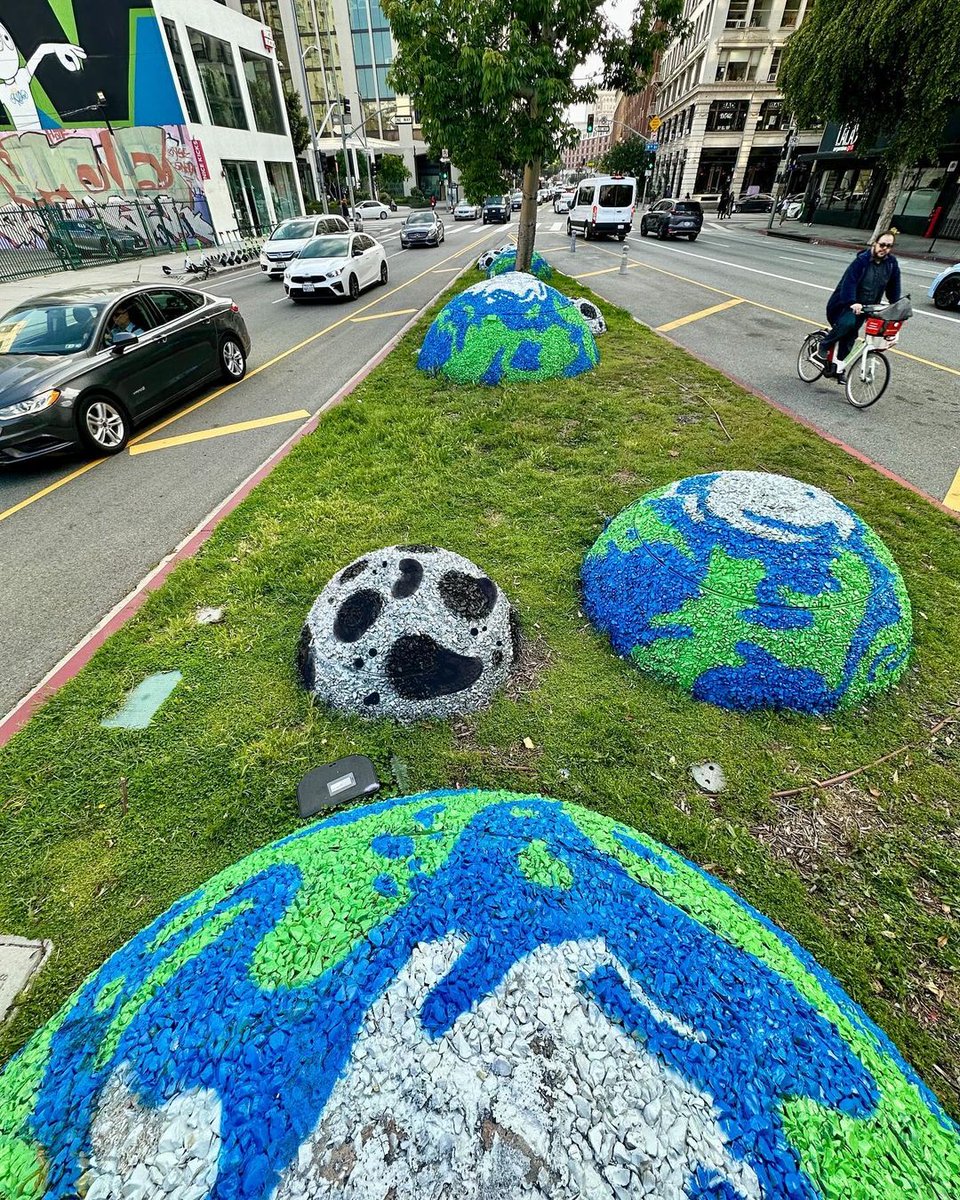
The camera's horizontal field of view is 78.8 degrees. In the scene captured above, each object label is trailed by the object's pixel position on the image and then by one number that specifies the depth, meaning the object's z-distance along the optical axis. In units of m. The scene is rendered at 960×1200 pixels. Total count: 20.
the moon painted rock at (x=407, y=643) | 3.49
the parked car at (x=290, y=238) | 19.38
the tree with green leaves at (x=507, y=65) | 11.13
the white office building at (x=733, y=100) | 49.59
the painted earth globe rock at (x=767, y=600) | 3.30
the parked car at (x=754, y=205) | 51.32
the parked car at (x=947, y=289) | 13.28
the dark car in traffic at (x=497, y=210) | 44.19
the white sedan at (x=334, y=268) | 15.59
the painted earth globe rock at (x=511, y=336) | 8.88
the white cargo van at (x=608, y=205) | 27.17
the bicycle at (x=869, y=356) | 6.99
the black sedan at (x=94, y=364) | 6.57
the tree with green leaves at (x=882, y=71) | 19.12
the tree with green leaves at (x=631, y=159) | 60.66
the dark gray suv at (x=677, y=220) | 28.28
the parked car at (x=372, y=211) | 47.22
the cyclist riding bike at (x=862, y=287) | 7.14
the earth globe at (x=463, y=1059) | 1.04
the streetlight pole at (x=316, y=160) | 29.78
